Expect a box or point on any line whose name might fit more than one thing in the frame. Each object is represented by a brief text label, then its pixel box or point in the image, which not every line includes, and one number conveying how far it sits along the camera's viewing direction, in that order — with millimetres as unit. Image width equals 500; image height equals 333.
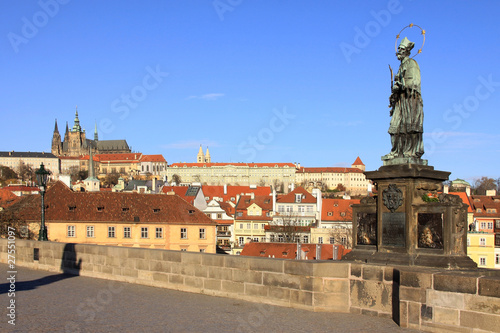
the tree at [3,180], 175825
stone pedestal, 8578
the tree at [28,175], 193588
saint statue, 9758
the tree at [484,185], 133125
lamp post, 16922
